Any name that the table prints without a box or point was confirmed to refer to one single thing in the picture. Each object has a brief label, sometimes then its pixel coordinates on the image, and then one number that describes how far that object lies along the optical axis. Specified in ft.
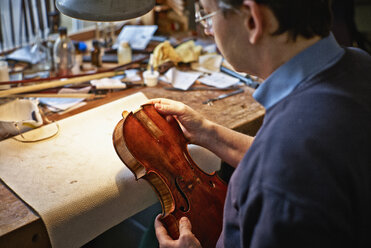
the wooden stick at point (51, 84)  6.09
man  2.65
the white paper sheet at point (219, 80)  7.36
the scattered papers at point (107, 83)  7.11
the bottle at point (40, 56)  8.17
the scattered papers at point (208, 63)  8.11
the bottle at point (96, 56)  8.30
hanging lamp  4.19
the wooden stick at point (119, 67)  6.55
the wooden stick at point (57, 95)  6.40
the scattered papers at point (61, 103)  6.41
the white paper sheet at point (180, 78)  7.34
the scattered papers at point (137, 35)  9.40
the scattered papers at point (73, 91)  6.96
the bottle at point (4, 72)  6.66
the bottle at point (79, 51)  8.63
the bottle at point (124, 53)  8.40
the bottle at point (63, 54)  7.83
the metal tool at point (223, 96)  6.69
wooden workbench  3.93
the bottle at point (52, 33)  8.15
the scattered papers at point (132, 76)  7.67
